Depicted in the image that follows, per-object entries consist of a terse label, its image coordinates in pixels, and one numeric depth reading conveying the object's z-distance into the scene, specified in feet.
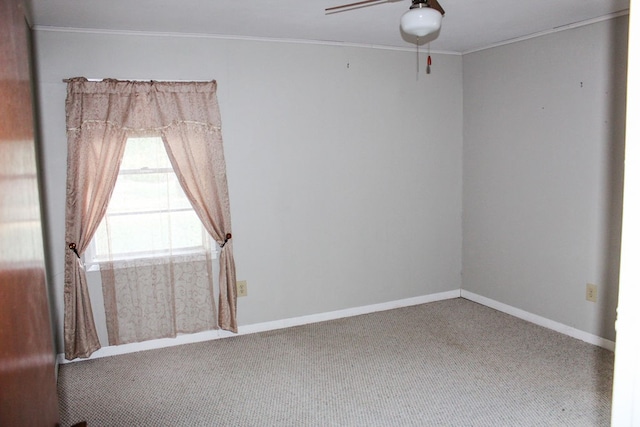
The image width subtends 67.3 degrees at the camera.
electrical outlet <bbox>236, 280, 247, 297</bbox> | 12.62
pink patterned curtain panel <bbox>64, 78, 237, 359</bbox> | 10.77
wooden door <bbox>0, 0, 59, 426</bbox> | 2.58
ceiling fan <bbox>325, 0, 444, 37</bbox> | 7.32
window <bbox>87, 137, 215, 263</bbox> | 11.35
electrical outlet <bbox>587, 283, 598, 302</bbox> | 11.40
